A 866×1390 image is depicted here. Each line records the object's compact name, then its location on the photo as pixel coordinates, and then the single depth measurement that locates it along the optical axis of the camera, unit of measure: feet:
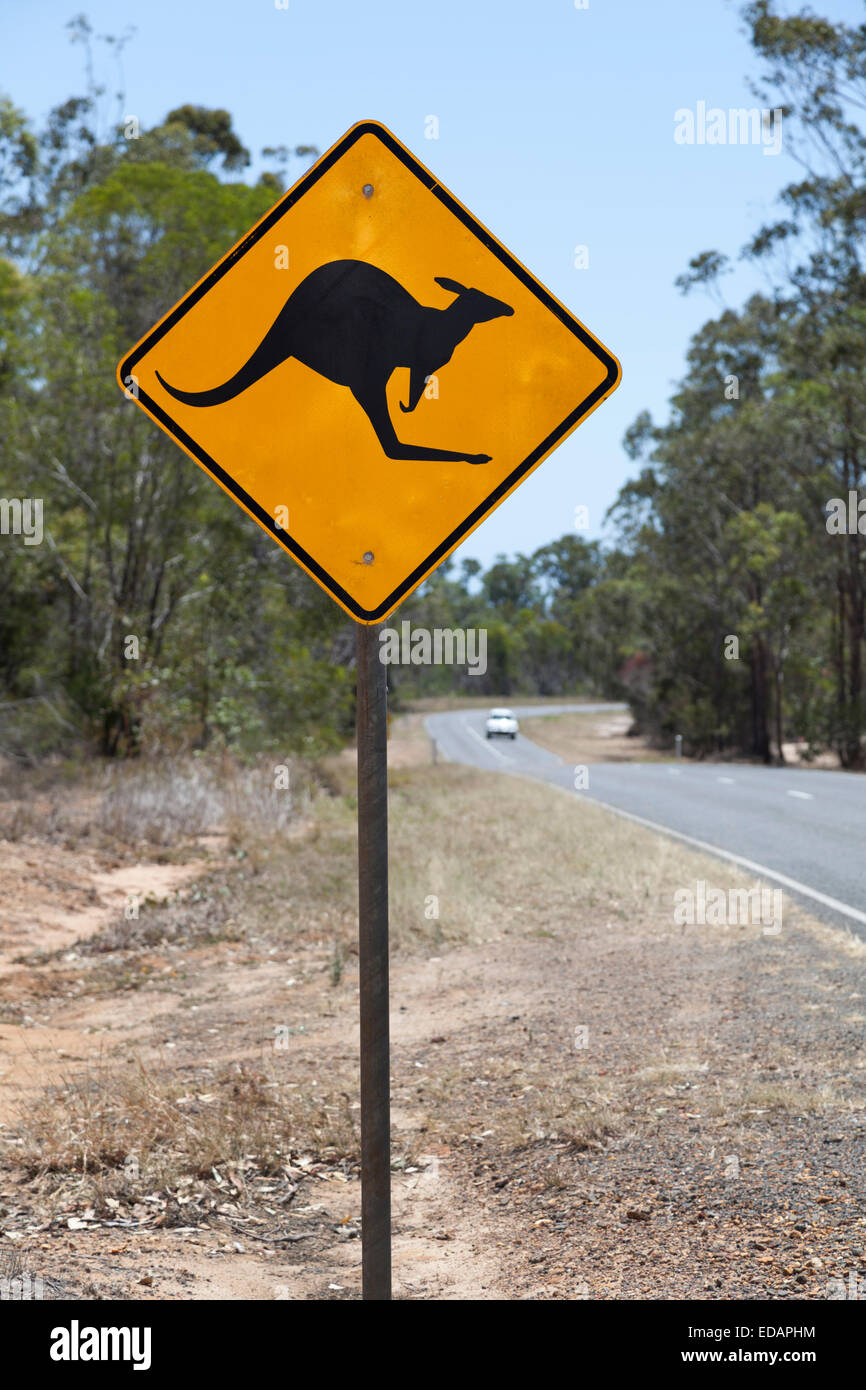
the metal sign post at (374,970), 8.64
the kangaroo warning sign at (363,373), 9.20
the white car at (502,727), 180.65
